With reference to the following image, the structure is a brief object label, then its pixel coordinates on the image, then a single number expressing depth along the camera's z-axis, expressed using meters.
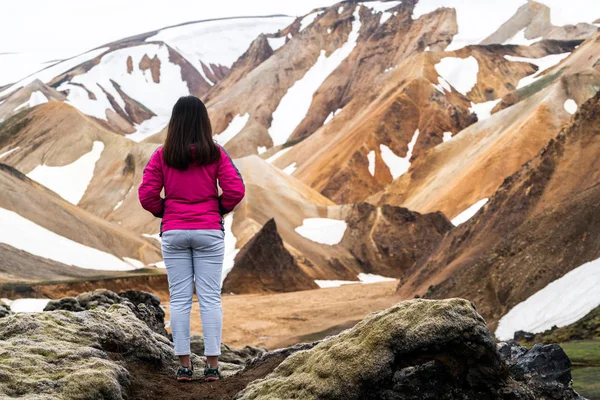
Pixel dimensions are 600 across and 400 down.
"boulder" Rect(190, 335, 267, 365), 12.01
